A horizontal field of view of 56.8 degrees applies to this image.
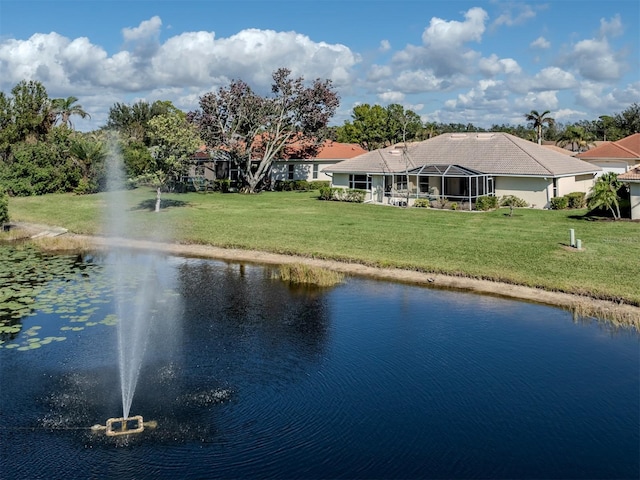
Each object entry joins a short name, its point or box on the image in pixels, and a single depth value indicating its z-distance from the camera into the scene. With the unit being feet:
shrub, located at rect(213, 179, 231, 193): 184.34
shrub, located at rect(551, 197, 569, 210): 130.72
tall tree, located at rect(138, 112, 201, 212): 123.34
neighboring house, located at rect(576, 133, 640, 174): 172.96
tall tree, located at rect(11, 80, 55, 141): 180.45
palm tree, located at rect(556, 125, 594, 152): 248.11
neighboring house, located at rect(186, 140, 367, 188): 196.13
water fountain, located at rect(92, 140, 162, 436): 38.55
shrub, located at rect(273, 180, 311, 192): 190.39
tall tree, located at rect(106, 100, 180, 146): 254.27
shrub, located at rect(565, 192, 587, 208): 133.39
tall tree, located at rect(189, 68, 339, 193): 165.78
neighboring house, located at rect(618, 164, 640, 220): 108.27
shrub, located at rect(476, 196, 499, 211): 132.09
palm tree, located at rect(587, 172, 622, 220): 110.11
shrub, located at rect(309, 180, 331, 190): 191.93
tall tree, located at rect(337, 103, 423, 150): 269.85
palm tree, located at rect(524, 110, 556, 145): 238.68
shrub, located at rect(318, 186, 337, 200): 157.99
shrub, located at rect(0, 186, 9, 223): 106.83
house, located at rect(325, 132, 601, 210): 135.74
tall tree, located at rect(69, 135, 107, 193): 172.45
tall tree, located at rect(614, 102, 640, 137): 293.02
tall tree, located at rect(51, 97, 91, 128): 198.80
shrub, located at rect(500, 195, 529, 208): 136.77
